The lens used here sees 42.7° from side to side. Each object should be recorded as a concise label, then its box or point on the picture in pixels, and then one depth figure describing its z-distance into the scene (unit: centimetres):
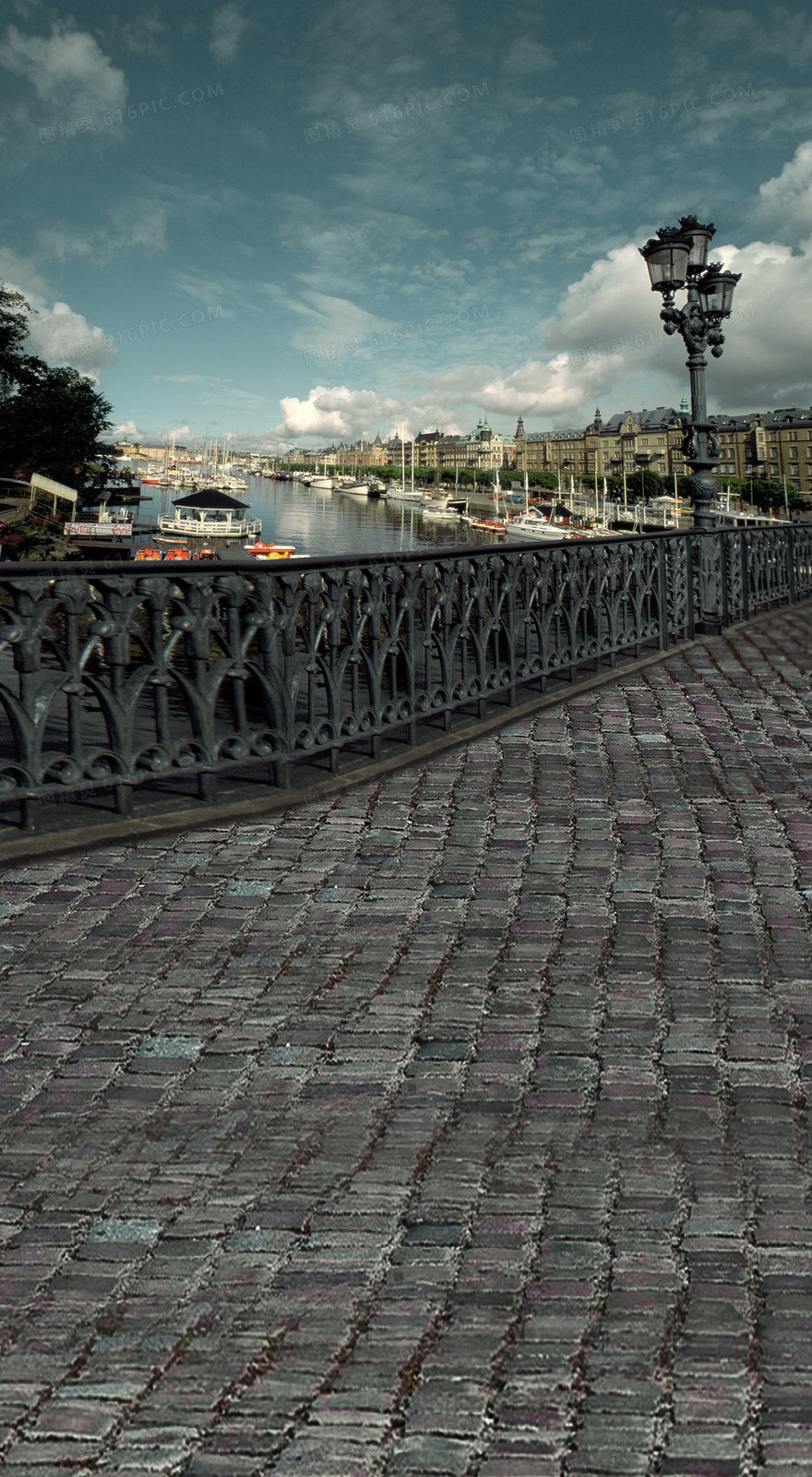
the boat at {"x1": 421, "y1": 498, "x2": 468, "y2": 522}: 12154
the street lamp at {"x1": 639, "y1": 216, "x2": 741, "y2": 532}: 1179
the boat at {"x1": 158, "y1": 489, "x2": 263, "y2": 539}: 7469
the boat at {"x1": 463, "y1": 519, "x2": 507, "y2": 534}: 10094
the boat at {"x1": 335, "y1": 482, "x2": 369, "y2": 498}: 18138
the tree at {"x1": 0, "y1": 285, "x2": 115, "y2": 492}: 5631
